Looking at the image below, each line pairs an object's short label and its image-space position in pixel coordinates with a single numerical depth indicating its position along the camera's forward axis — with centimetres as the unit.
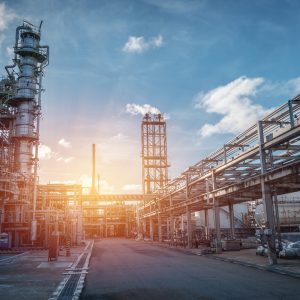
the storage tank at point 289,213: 4328
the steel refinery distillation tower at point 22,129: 3403
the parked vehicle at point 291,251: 1967
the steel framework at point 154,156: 6009
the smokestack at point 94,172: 7088
